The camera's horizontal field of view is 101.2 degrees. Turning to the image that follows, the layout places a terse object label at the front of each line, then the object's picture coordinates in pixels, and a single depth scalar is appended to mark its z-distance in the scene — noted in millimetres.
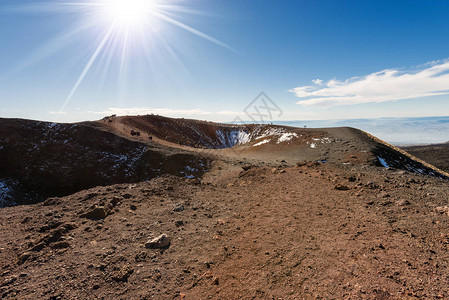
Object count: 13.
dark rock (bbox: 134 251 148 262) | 4625
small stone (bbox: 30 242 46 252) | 4848
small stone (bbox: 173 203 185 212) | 7441
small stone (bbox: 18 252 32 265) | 4500
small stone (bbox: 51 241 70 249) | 4934
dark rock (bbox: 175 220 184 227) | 6307
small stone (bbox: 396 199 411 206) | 6539
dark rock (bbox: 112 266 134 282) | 4012
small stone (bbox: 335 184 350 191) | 9021
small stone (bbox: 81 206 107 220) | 6539
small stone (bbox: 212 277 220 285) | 3963
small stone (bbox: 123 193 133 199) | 8234
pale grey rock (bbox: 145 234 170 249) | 5094
